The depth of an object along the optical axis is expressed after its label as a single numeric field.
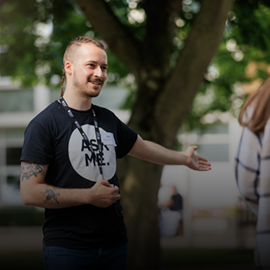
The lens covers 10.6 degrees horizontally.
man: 5.61
